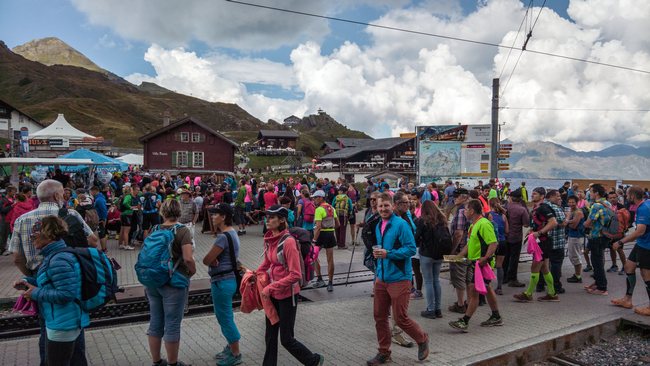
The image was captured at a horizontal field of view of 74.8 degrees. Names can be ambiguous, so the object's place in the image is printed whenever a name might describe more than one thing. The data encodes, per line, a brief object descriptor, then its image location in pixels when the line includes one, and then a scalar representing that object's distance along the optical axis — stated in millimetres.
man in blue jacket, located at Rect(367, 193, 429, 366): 4957
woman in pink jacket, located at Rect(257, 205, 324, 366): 4336
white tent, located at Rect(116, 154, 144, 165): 31106
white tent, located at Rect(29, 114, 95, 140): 31312
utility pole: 18680
